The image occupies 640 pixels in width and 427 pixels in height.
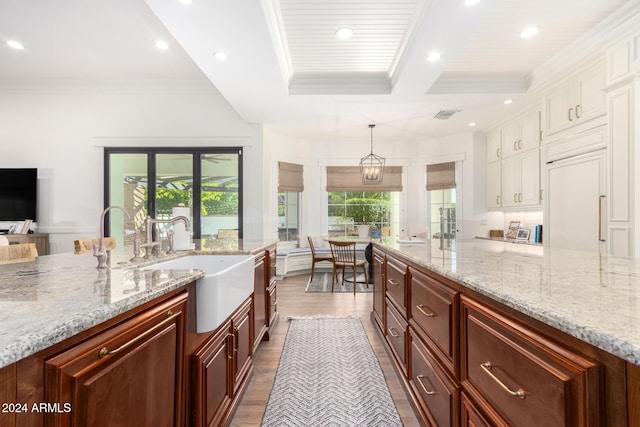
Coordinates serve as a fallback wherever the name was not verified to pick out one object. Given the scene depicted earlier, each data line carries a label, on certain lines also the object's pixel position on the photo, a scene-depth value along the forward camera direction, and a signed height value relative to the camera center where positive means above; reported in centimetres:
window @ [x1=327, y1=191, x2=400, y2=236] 636 +9
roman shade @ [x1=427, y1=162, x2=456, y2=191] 574 +77
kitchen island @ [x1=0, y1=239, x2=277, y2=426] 58 -33
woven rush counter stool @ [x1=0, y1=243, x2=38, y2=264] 190 -25
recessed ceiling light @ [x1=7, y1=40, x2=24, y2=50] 350 +202
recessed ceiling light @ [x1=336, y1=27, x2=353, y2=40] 281 +174
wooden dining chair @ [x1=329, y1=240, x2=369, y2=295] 474 -68
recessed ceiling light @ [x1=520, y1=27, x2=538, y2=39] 283 +176
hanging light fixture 501 +78
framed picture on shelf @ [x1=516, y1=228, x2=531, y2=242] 446 -29
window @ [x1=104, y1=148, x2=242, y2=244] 486 +50
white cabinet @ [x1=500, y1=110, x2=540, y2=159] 416 +121
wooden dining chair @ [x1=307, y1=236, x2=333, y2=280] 530 -79
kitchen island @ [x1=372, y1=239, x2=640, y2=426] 58 -32
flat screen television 459 +31
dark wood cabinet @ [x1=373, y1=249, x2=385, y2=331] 263 -69
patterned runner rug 170 -115
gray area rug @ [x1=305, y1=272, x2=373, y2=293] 465 -116
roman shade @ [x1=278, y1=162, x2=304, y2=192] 578 +74
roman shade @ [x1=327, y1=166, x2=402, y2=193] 626 +74
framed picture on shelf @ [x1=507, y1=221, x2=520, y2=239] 480 -22
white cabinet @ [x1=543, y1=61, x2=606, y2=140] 299 +126
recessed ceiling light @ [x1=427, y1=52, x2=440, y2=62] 287 +155
